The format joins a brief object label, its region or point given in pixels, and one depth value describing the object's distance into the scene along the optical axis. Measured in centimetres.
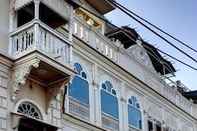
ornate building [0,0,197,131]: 1441
